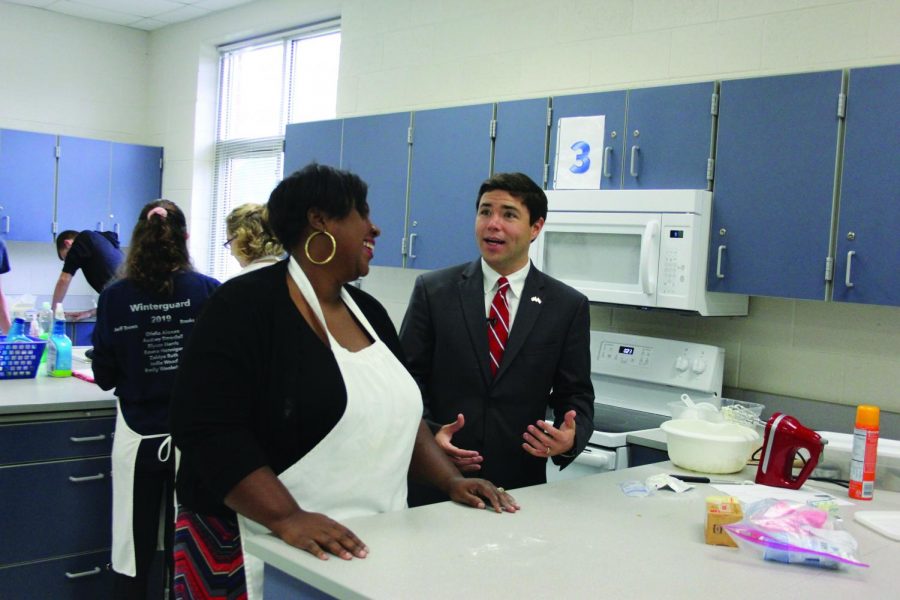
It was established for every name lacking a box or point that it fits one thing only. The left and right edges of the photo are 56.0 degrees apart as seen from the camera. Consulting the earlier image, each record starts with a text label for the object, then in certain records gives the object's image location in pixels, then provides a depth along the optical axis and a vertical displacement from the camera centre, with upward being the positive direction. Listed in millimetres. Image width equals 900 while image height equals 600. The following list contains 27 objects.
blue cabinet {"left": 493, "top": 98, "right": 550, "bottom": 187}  3480 +547
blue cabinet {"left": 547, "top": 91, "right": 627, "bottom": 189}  3204 +550
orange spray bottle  2061 -396
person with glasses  3031 +51
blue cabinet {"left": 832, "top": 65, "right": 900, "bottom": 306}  2570 +298
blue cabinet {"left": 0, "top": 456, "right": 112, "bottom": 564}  2797 -923
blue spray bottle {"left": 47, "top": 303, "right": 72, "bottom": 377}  3330 -466
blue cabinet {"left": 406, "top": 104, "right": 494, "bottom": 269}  3732 +375
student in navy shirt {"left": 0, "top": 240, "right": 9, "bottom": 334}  4776 -395
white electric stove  3010 -404
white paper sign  3260 +464
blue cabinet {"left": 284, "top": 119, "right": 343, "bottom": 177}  4395 +591
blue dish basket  3180 -462
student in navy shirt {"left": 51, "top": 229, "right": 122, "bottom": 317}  5457 -106
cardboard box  1614 -456
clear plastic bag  1488 -456
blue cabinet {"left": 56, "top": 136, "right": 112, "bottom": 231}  5941 +398
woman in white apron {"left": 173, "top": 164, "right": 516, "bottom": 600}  1464 -274
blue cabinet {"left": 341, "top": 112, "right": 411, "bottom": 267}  4059 +447
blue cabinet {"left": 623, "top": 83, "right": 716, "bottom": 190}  2984 +508
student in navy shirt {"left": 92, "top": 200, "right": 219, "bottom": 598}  2717 -363
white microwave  2947 +100
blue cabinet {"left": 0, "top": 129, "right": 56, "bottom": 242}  5711 +353
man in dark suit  2324 -217
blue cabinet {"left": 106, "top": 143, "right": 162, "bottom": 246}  6242 +455
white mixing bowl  2240 -442
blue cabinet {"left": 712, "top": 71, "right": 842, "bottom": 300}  2721 +331
